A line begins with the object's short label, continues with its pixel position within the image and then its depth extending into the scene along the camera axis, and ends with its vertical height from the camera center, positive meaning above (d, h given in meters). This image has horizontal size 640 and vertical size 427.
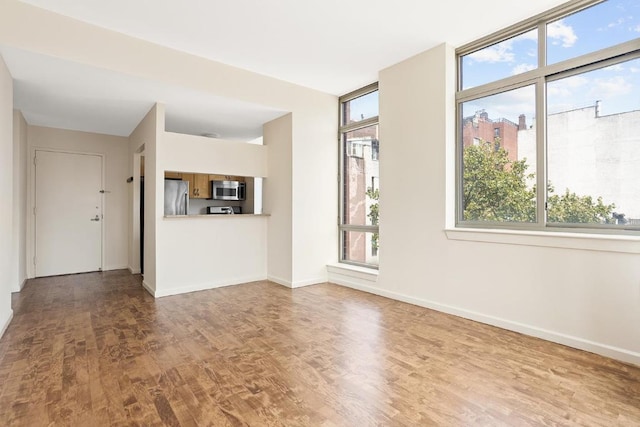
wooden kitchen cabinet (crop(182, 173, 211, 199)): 6.75 +0.62
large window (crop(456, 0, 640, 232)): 2.63 +0.84
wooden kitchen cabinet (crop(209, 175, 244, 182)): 6.97 +0.79
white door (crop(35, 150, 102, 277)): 5.48 +0.05
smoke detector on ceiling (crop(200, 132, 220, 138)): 6.20 +1.53
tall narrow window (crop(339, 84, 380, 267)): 4.75 +0.58
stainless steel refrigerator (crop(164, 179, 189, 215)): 5.40 +0.31
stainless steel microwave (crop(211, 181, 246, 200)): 6.75 +0.52
